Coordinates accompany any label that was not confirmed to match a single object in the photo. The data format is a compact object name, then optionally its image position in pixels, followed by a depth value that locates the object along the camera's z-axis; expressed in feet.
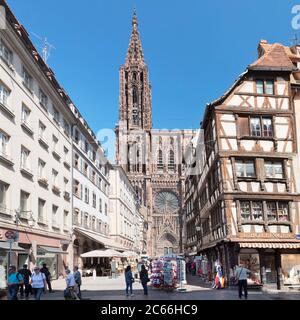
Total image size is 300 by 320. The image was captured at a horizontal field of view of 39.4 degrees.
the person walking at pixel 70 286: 40.08
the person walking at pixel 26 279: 53.21
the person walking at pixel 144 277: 59.54
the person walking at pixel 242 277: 52.85
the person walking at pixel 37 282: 46.01
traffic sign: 49.74
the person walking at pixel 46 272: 61.46
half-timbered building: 74.23
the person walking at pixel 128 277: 57.27
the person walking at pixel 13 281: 40.91
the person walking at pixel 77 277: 51.81
